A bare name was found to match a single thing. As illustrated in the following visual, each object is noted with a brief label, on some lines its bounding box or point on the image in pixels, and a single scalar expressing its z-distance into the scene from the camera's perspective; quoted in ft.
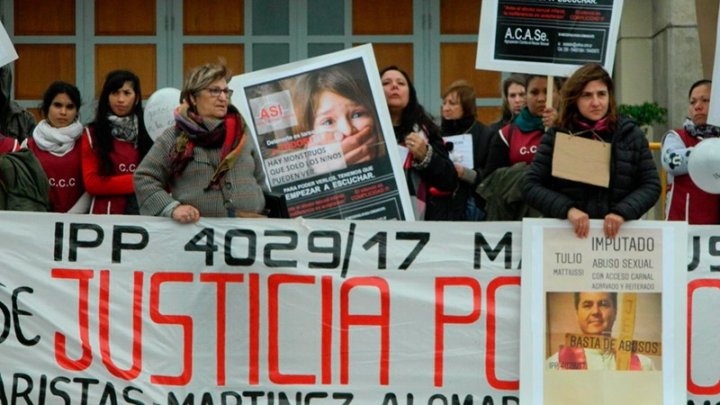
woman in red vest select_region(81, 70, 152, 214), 51.39
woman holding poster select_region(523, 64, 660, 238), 44.45
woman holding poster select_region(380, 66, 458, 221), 49.62
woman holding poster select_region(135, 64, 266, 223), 45.18
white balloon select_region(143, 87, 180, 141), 51.21
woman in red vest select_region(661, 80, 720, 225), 52.51
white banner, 44.93
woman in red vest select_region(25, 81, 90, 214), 52.08
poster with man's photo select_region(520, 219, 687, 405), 44.41
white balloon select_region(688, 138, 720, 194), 48.37
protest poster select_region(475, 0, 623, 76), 51.86
